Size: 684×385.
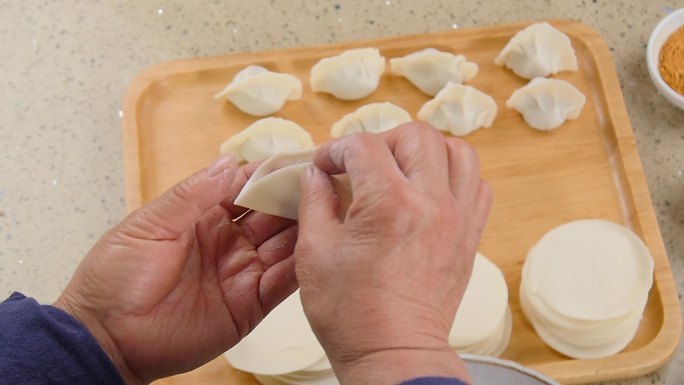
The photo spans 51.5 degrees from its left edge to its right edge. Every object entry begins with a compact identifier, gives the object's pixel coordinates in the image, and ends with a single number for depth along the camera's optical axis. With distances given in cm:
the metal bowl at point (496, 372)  75
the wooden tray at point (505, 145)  112
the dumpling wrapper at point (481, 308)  103
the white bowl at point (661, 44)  128
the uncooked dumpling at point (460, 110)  126
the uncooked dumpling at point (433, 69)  129
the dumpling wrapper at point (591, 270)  105
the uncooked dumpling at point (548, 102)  126
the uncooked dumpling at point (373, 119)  126
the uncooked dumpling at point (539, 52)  130
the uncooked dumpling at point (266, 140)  124
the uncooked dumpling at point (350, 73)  129
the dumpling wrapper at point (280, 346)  102
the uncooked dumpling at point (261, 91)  128
